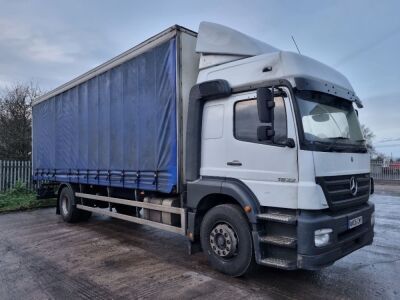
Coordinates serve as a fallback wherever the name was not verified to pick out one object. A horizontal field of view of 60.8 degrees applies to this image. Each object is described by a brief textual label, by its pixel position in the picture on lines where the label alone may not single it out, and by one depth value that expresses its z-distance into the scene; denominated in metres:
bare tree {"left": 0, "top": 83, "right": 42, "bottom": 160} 18.64
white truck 4.11
